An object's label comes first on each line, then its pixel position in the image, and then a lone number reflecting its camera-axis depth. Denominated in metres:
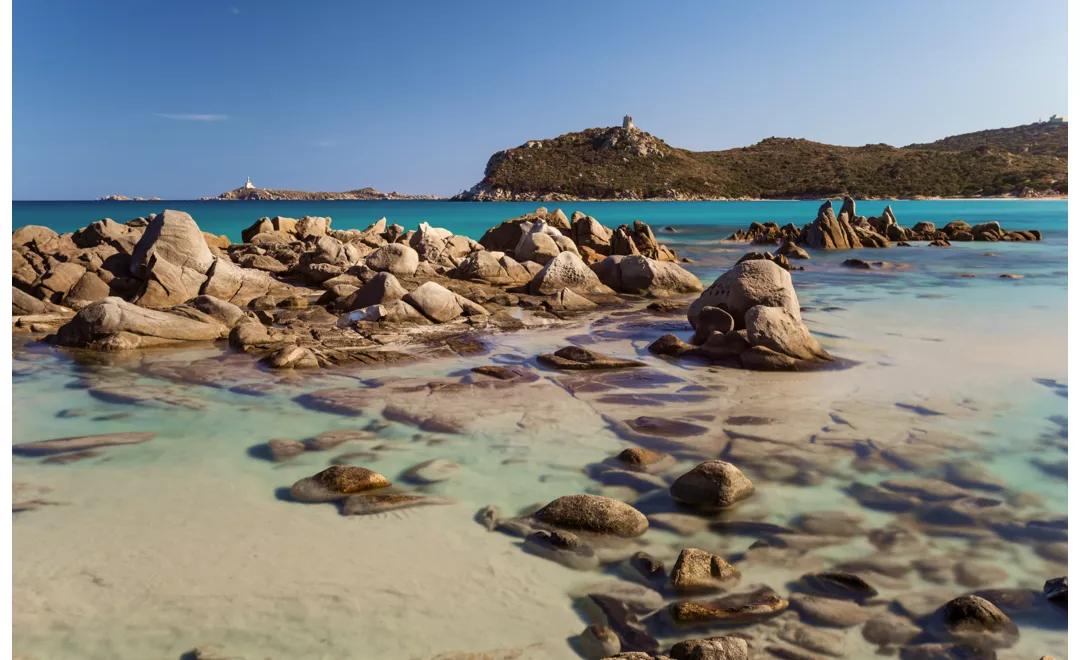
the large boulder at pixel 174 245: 14.12
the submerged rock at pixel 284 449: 6.16
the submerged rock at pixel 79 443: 6.31
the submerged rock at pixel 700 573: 4.15
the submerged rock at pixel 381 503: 5.14
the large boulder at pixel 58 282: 13.70
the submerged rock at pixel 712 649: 3.43
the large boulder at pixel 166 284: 12.98
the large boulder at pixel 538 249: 20.05
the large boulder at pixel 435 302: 12.21
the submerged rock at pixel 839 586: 4.12
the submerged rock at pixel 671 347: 9.96
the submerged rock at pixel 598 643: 3.67
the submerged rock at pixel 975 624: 3.72
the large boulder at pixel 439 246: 20.23
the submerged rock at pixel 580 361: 9.09
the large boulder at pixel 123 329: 10.07
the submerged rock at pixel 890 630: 3.73
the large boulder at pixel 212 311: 11.04
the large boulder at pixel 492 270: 17.45
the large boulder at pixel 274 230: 26.77
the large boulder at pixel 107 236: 18.11
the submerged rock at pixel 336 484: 5.35
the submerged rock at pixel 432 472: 5.72
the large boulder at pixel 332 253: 18.88
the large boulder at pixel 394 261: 17.55
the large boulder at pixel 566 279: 15.81
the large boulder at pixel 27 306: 12.15
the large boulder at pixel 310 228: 27.53
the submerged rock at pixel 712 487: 5.21
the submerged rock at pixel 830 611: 3.87
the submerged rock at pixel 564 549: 4.46
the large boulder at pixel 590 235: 23.75
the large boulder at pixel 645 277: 16.31
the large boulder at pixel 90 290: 13.73
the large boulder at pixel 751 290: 10.83
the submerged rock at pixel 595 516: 4.81
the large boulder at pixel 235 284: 14.09
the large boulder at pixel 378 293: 12.80
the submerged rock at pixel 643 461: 5.90
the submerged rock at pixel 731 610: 3.85
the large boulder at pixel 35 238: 17.48
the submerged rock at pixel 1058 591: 4.04
